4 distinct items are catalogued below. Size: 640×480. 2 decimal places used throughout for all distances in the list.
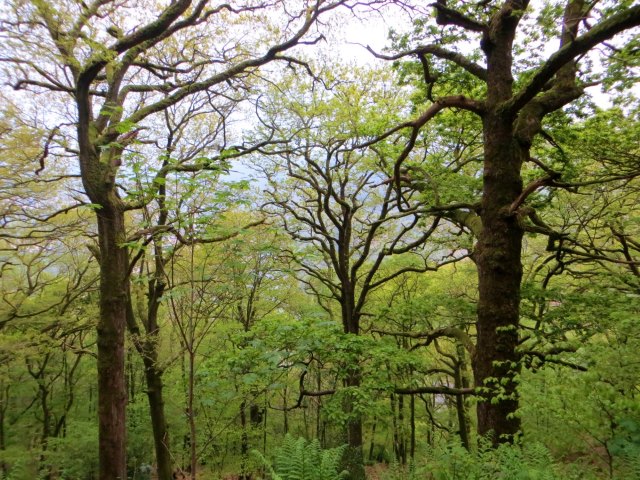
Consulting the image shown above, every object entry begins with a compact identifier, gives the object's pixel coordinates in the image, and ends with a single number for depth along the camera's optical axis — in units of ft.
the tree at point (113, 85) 14.20
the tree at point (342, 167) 29.53
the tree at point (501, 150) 14.51
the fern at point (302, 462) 9.18
